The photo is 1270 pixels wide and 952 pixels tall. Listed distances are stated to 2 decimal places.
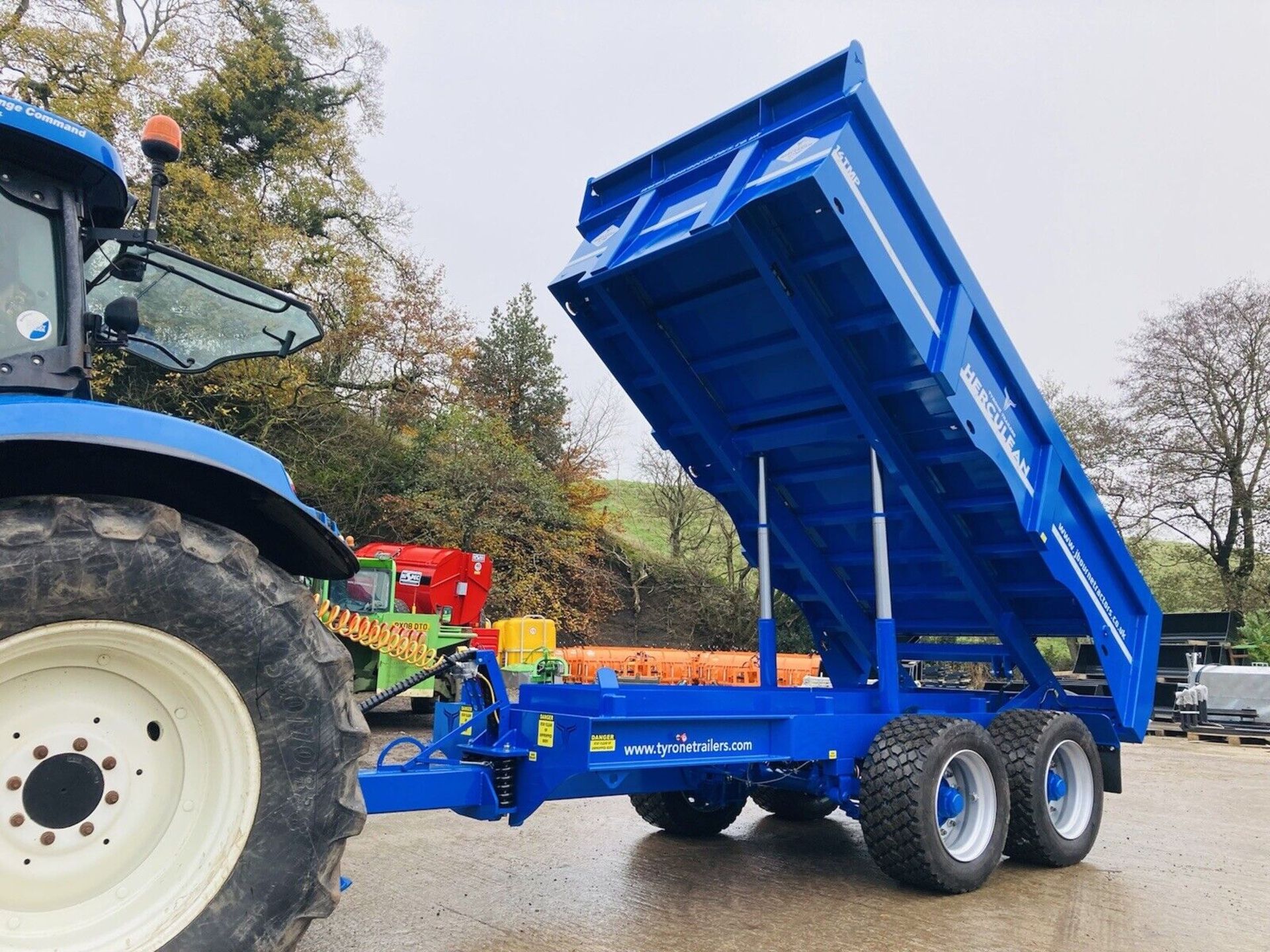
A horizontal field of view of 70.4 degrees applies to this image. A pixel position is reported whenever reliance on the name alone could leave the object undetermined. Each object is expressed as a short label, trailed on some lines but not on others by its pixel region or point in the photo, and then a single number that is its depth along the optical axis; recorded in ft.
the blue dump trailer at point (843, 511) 13.79
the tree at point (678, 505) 86.89
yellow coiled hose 34.76
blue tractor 7.29
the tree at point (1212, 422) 72.95
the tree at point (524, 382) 82.84
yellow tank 44.45
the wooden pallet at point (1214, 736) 42.57
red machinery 44.47
